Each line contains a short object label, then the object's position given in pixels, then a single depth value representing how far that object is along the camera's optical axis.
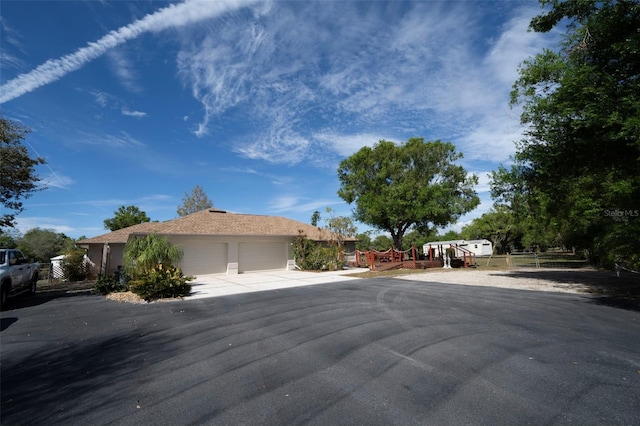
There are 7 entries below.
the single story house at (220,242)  18.66
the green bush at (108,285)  12.32
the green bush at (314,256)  21.30
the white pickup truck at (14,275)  9.52
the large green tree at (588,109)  8.53
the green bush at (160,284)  10.62
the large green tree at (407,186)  28.08
